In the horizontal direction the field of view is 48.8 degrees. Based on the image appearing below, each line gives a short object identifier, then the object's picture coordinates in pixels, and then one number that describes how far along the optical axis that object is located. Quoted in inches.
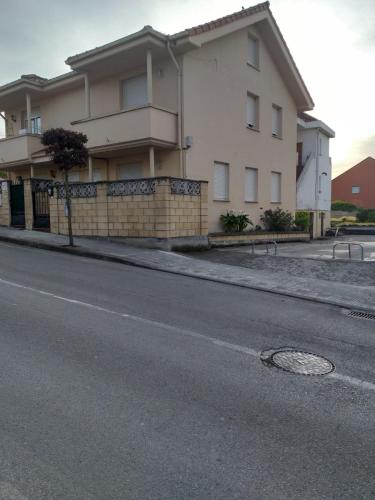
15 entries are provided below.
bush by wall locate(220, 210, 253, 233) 673.0
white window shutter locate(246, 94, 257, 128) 753.0
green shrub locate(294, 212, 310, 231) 913.4
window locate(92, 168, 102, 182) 730.9
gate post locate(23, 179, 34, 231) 650.8
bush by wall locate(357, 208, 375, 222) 1518.2
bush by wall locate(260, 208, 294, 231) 794.2
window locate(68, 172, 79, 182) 782.4
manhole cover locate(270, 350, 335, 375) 172.1
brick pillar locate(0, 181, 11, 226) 687.1
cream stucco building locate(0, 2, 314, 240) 595.5
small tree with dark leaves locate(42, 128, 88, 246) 480.7
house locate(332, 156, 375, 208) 2122.3
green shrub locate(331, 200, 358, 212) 1868.4
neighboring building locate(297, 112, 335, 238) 1035.3
